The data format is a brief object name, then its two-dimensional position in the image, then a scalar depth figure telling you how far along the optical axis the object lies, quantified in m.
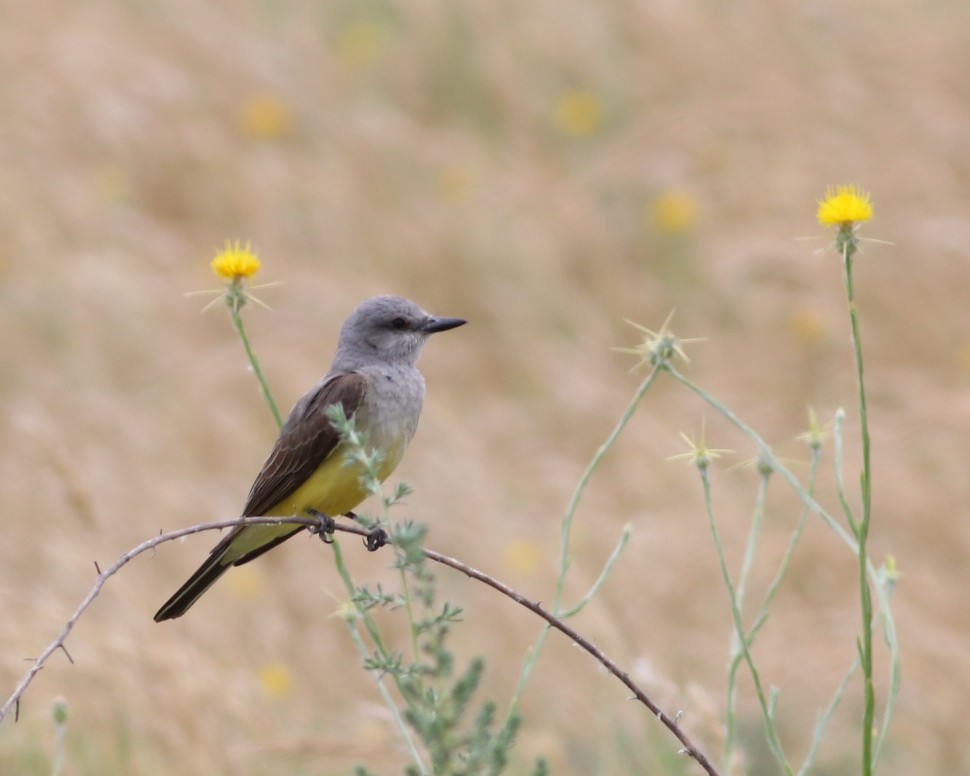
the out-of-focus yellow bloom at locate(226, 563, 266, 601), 13.31
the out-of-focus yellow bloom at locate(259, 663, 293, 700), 11.74
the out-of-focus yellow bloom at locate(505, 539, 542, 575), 13.46
